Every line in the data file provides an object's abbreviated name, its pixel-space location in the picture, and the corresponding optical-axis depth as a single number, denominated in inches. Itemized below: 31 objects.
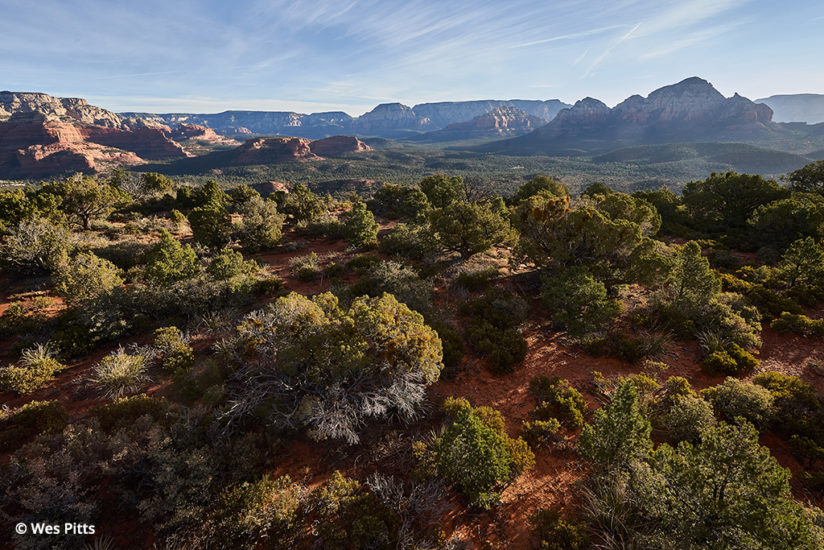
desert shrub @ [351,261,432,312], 677.3
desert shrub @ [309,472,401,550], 301.4
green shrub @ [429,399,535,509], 336.8
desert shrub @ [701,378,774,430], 424.5
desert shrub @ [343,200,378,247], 1098.1
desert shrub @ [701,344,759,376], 535.2
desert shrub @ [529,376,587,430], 453.4
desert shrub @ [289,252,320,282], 868.0
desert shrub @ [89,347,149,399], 457.7
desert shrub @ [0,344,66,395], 458.6
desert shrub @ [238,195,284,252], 1084.5
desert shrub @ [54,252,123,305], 611.5
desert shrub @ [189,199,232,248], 1018.7
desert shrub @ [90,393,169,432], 401.7
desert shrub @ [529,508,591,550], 297.9
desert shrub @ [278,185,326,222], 1414.9
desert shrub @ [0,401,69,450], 381.1
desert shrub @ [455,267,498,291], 821.9
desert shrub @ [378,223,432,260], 1018.7
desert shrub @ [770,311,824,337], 609.0
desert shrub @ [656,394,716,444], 397.7
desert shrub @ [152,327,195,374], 500.1
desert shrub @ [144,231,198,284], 676.1
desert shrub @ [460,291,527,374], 566.3
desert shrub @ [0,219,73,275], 756.0
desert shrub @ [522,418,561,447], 421.7
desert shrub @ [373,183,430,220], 1528.1
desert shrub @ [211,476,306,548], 304.6
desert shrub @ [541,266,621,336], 610.2
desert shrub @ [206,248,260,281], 728.3
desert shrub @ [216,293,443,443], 403.2
